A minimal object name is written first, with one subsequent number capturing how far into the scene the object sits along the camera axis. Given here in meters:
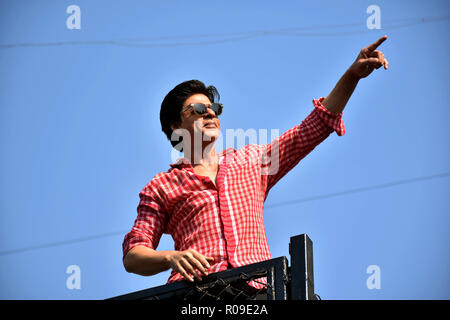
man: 7.20
